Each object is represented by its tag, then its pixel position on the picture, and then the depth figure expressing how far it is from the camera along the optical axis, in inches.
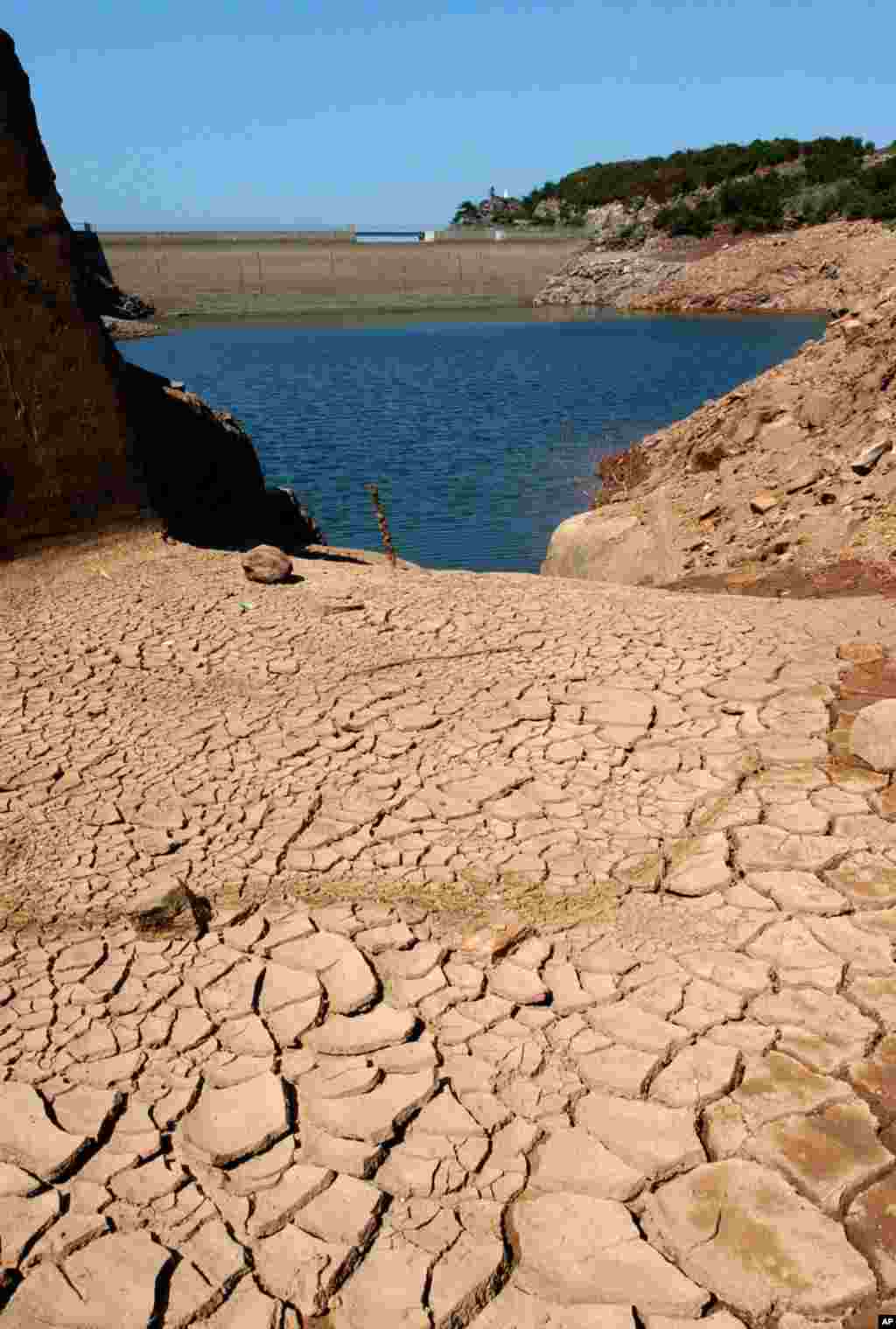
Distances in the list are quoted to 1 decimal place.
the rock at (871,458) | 290.7
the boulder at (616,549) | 332.2
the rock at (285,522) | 316.5
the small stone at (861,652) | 176.3
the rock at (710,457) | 368.8
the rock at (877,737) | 143.7
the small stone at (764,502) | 316.8
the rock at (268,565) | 209.8
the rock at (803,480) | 313.6
